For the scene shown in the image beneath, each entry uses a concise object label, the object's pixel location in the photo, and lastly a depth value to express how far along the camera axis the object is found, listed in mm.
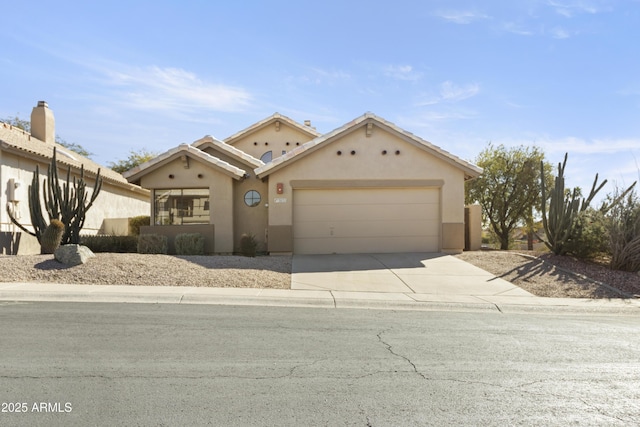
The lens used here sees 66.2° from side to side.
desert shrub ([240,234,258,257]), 16969
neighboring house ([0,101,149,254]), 16438
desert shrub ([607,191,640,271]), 13812
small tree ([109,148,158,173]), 44406
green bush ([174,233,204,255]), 16969
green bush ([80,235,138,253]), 17044
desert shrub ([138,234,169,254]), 16328
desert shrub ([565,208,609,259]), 14867
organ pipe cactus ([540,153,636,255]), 15281
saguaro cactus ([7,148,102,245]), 15016
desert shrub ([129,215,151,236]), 22047
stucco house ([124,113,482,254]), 17766
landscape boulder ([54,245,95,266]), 11938
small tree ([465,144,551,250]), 28250
